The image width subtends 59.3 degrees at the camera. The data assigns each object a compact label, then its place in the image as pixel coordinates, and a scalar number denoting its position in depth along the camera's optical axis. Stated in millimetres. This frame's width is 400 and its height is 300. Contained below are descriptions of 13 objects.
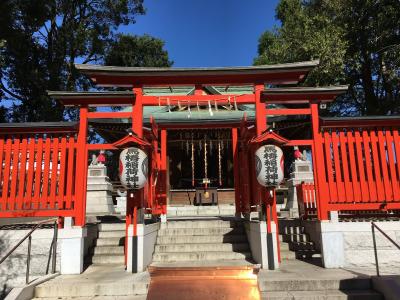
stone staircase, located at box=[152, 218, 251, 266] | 9031
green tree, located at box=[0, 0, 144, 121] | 22953
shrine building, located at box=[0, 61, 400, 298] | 8172
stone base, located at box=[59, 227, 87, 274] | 8070
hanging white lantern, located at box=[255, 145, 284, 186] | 7977
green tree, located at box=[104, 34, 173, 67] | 28578
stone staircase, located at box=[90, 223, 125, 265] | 9039
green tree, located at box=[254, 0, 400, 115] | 16562
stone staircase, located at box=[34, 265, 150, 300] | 6629
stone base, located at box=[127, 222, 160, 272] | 8016
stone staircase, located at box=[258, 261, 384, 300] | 6277
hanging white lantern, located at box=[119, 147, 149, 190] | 8047
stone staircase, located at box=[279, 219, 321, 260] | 9125
